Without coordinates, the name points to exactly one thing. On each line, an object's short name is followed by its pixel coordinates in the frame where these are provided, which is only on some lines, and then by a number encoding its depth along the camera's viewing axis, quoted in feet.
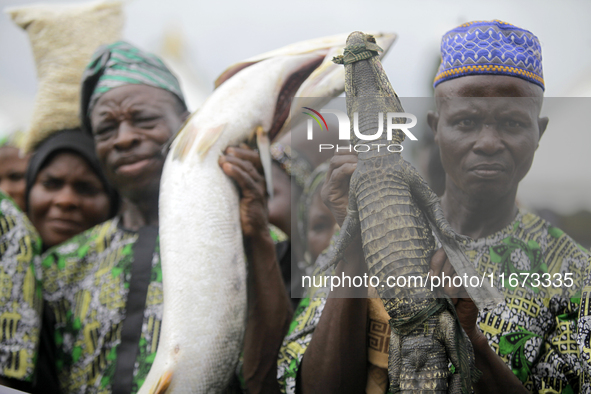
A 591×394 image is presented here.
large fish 12.78
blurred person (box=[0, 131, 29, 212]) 14.67
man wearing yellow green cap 13.00
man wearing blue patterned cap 12.27
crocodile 12.05
